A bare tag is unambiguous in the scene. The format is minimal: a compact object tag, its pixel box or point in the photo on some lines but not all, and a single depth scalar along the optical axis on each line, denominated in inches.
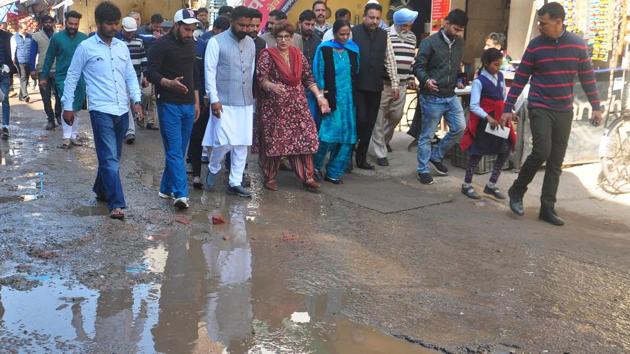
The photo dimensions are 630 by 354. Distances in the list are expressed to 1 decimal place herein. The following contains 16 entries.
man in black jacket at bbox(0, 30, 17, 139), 400.2
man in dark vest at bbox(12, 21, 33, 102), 612.1
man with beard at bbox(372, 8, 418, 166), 330.6
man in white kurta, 254.2
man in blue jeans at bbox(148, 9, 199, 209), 241.3
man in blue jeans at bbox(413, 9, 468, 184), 288.0
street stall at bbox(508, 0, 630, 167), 305.9
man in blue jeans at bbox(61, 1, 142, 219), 225.9
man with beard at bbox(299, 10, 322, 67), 320.2
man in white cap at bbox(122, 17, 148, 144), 391.9
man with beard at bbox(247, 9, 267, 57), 255.1
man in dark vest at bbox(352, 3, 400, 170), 298.8
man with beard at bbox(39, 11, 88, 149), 367.9
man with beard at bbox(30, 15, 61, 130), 414.0
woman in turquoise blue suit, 284.7
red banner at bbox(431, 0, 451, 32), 409.4
